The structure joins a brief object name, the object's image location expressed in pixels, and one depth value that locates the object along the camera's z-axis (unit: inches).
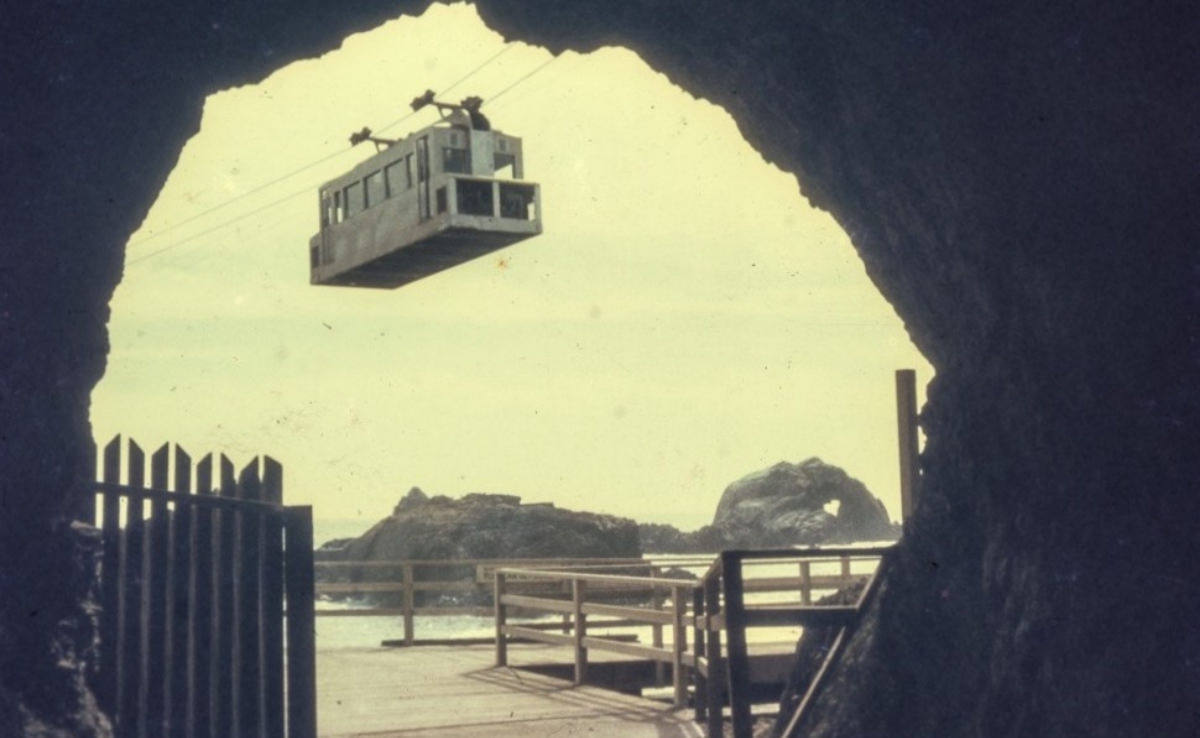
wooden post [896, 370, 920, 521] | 503.5
